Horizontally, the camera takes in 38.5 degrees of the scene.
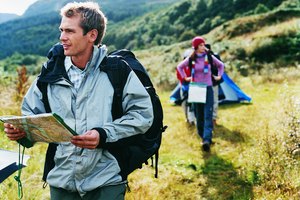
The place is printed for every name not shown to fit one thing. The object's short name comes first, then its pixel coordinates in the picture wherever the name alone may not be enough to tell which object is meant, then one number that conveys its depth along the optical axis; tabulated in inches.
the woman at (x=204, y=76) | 273.4
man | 108.9
